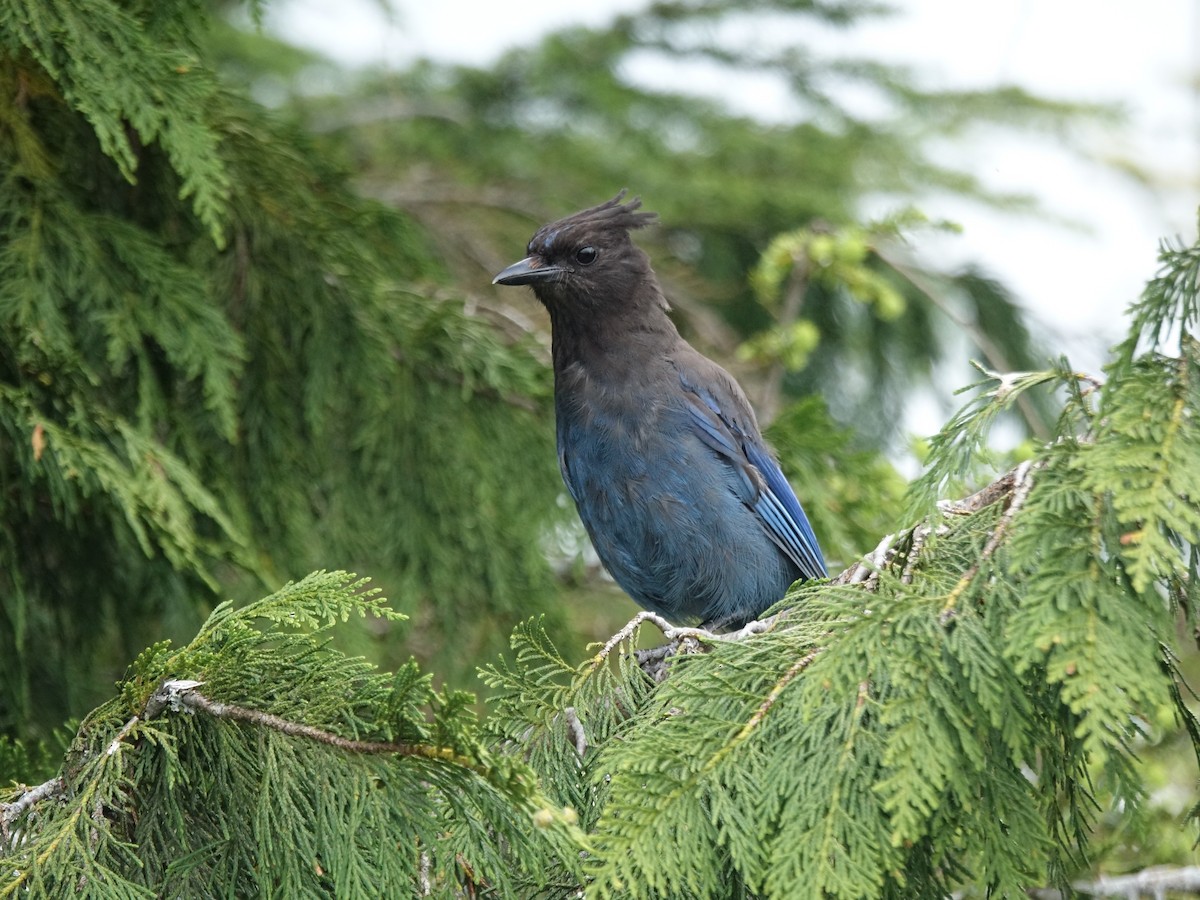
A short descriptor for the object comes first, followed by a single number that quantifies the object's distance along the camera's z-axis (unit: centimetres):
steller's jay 802
